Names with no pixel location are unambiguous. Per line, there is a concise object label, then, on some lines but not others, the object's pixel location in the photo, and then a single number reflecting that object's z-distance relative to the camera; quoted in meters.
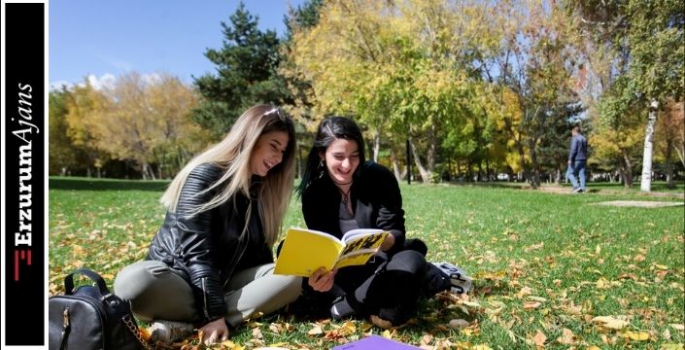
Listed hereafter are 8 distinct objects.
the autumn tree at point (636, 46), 8.80
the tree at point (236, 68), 30.73
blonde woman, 2.45
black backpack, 1.99
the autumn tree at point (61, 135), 42.44
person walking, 14.02
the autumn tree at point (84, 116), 39.72
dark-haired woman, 2.70
